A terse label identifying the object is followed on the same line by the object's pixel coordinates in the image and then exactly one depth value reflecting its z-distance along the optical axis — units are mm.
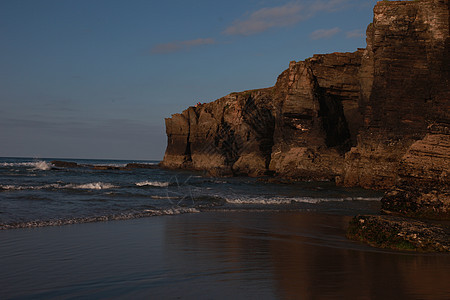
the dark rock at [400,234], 7770
